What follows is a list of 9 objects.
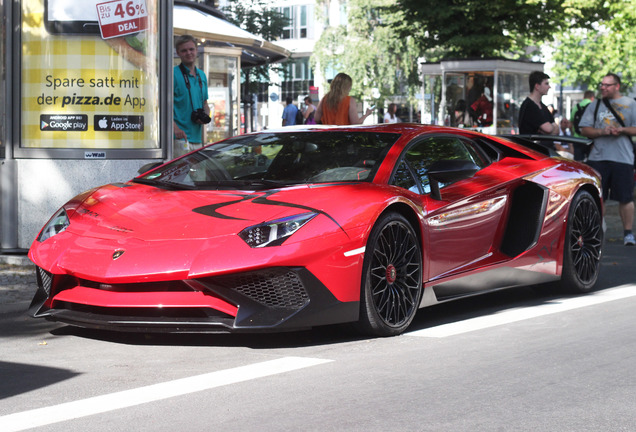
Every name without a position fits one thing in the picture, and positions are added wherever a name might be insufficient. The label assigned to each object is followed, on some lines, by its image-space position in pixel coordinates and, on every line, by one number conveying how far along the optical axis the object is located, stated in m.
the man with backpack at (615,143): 10.92
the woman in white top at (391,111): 38.56
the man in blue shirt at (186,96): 10.02
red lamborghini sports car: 5.24
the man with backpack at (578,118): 19.86
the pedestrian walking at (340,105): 10.66
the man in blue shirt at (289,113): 30.73
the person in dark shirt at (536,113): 10.93
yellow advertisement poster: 8.93
